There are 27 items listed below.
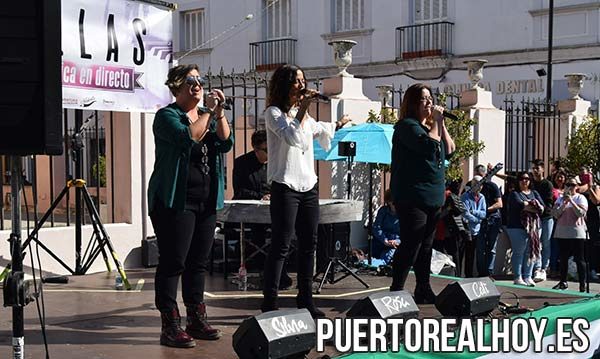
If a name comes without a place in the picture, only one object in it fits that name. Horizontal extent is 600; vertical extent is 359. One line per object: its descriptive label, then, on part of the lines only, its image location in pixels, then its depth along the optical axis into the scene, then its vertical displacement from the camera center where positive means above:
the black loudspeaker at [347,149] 7.73 -0.01
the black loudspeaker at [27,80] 3.37 +0.32
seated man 7.05 -0.30
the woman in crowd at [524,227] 9.64 -1.05
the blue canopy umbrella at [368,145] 8.20 +0.03
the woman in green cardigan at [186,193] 4.17 -0.26
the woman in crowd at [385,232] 8.31 -0.95
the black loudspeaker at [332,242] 6.88 -0.89
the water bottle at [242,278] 6.19 -1.08
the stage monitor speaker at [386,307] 4.09 -0.90
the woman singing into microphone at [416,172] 5.16 -0.17
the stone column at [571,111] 14.12 +0.69
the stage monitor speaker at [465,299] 4.56 -0.95
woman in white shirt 4.70 -0.20
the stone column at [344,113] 9.58 +0.45
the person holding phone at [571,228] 9.34 -1.02
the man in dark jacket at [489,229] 10.55 -1.17
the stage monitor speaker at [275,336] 3.54 -0.91
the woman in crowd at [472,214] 9.74 -0.88
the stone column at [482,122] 12.05 +0.43
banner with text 6.63 +0.90
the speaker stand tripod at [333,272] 6.48 -1.10
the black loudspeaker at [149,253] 7.59 -1.06
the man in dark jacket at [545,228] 10.09 -1.11
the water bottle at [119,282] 6.25 -1.13
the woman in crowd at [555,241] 10.74 -1.35
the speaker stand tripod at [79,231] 6.42 -0.71
